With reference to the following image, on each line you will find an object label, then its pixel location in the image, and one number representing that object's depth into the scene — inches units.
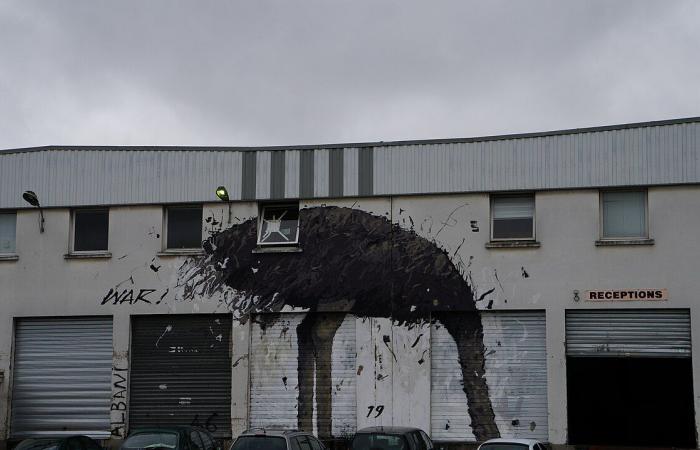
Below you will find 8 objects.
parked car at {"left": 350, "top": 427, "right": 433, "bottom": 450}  685.9
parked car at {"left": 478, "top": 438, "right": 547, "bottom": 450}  649.0
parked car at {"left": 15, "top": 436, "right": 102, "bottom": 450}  705.0
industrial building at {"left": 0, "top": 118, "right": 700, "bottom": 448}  862.5
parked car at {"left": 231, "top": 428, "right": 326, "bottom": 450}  649.6
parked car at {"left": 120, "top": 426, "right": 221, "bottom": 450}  700.7
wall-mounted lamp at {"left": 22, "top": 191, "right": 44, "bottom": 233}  977.5
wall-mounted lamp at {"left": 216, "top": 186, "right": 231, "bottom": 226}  935.7
